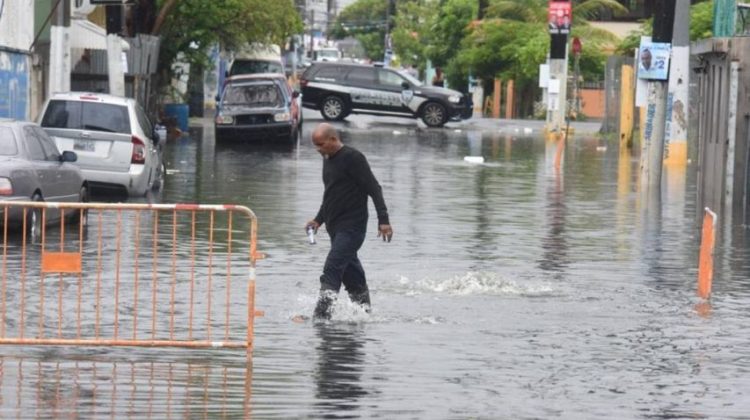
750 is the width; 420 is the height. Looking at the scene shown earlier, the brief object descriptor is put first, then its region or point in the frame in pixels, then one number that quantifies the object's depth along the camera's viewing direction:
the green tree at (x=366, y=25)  146.09
